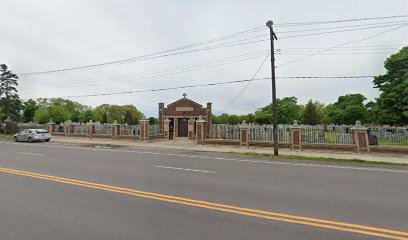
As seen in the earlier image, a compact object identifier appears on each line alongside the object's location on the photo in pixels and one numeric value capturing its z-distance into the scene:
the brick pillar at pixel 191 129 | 31.45
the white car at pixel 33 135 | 26.52
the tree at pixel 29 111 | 81.14
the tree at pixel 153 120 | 75.26
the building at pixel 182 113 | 39.62
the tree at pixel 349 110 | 68.31
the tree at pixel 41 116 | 80.62
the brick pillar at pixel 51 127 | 34.16
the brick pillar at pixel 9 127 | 39.02
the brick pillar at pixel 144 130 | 27.17
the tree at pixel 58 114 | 86.38
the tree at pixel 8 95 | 42.38
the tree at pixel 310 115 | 79.00
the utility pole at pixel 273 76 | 16.84
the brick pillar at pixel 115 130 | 28.50
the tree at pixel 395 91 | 29.67
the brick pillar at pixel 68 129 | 32.06
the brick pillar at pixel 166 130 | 32.22
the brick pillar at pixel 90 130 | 29.90
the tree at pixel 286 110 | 73.81
